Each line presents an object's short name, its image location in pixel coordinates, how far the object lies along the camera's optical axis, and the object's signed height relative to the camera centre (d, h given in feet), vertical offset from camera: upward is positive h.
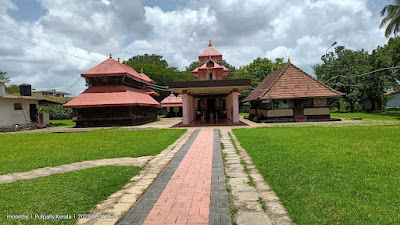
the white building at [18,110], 61.62 +1.54
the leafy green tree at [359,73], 90.79 +14.77
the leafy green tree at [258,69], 125.15 +22.22
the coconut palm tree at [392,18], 67.71 +26.12
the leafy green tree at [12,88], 159.16 +18.98
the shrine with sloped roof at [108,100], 65.77 +3.74
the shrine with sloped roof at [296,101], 62.59 +2.34
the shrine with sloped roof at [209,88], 56.70 +5.75
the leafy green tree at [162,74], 136.15 +21.80
